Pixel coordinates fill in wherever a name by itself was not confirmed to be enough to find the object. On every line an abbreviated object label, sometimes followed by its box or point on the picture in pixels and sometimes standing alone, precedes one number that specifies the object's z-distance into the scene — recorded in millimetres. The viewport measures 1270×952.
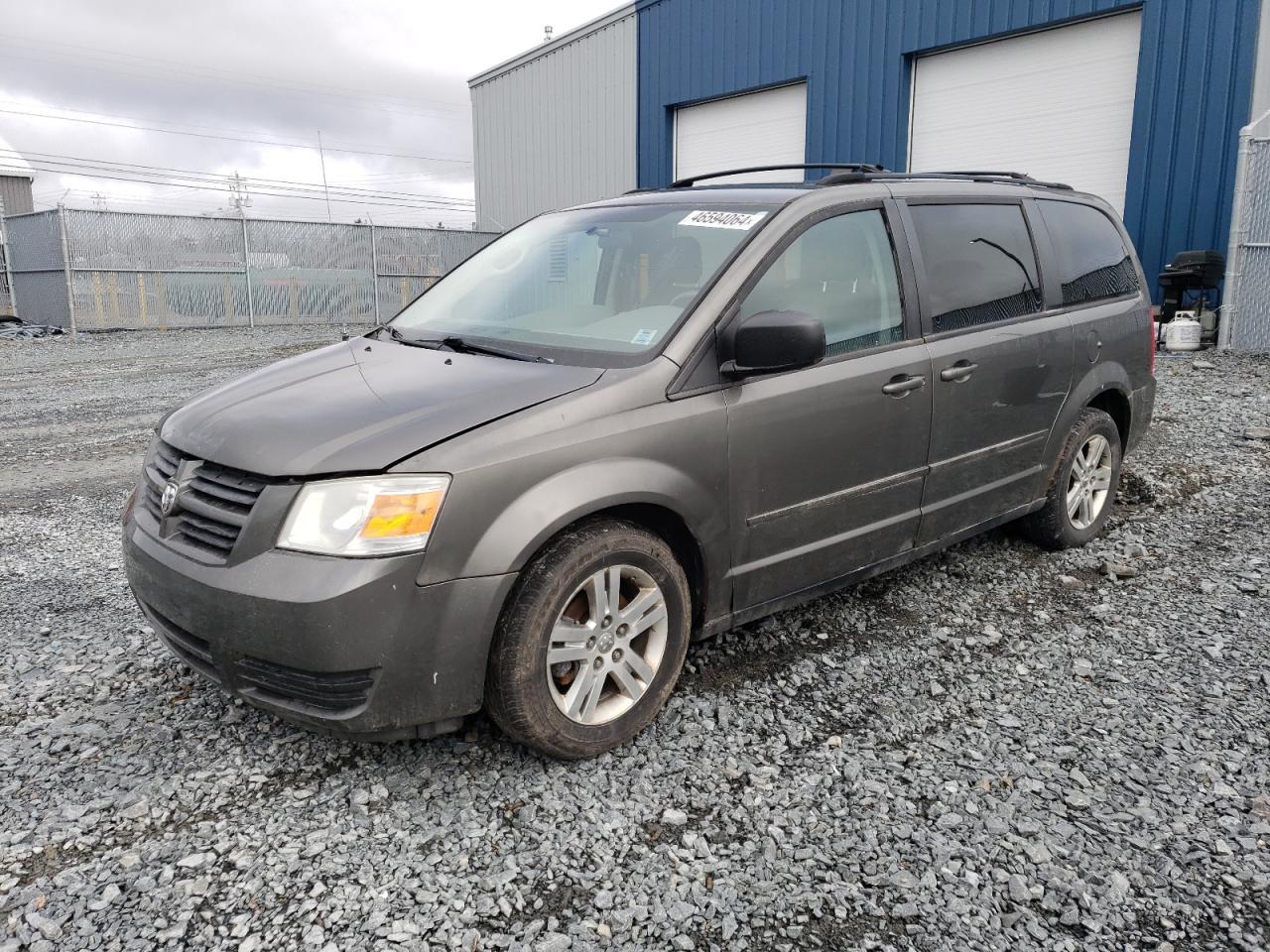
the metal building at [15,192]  33938
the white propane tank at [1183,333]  11867
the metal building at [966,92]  11891
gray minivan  2500
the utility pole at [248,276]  21031
